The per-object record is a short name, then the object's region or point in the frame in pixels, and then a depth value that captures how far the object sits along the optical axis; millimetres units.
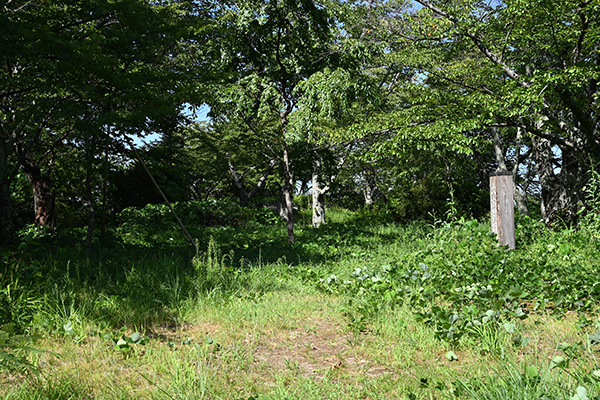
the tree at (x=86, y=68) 5895
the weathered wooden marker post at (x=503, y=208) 6164
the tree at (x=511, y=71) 8523
